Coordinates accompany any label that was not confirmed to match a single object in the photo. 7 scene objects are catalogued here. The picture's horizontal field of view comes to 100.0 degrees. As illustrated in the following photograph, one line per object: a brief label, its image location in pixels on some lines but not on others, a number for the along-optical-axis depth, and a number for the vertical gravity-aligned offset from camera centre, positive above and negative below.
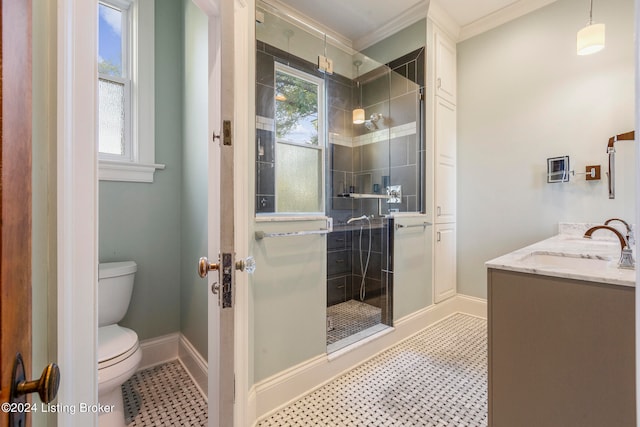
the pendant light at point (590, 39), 1.87 +1.22
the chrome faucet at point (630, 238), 1.39 -0.14
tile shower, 2.42 +0.42
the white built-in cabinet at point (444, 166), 2.69 +0.49
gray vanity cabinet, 0.92 -0.54
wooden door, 0.28 +0.03
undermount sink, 1.34 -0.25
